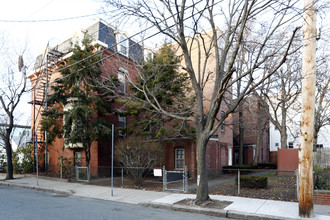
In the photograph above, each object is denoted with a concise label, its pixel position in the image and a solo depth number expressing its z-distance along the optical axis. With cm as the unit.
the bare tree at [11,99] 1889
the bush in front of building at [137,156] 1423
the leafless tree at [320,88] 1843
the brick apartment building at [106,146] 2003
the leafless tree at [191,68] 953
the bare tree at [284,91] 1673
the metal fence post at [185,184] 1253
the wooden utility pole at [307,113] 755
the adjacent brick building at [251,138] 2388
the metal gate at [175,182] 1289
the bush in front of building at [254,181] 1228
